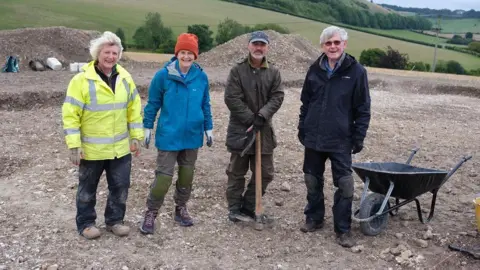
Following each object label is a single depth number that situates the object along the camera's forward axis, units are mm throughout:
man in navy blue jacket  4398
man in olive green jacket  4531
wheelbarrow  4586
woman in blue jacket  4332
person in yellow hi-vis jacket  3998
